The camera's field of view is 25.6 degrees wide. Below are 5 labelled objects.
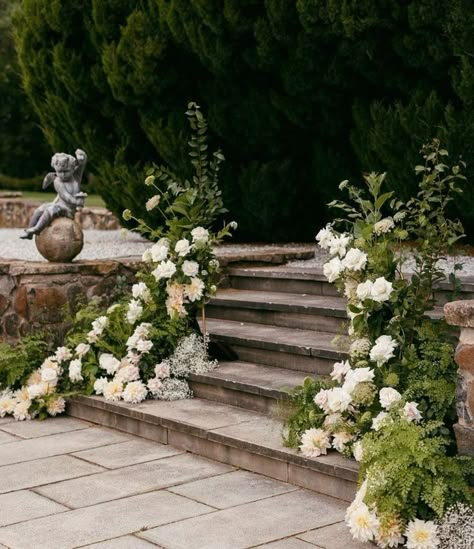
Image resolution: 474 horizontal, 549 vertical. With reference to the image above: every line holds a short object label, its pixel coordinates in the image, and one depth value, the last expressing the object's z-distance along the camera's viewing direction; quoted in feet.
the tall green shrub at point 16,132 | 72.49
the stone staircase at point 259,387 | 16.92
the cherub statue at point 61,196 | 24.36
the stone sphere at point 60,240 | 24.47
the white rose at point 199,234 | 21.56
